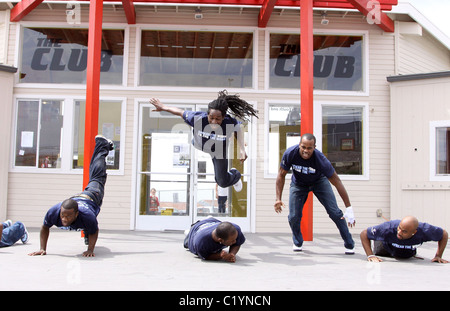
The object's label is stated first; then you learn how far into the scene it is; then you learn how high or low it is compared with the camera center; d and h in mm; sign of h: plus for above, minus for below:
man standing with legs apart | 5609 -117
